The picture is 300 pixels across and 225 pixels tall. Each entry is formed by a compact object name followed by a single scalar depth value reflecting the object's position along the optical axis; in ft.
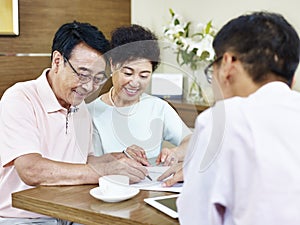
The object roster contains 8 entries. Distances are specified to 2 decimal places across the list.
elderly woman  5.53
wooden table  4.85
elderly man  6.03
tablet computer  4.91
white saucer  5.26
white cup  5.45
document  5.84
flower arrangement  10.31
